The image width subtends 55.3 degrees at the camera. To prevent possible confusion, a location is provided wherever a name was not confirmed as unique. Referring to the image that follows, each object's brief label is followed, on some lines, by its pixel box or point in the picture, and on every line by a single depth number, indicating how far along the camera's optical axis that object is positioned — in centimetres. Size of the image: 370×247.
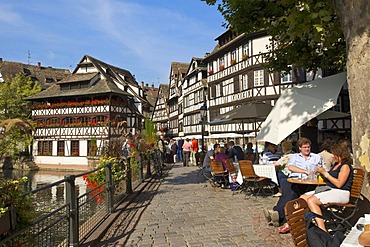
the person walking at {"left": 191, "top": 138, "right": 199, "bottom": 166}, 2320
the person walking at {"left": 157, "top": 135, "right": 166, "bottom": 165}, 2078
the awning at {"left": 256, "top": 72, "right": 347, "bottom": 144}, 795
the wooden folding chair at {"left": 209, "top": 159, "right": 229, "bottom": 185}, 1029
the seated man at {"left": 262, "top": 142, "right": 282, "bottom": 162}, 901
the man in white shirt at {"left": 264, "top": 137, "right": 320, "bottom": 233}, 591
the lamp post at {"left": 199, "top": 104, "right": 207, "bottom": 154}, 1822
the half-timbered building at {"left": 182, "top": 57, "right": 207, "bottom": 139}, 3966
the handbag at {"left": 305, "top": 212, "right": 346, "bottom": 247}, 304
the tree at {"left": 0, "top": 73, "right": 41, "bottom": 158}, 4172
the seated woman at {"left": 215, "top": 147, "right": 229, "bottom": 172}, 1059
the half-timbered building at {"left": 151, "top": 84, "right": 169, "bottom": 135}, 5953
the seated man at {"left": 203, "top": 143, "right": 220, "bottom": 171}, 1198
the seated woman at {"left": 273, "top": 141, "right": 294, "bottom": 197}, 736
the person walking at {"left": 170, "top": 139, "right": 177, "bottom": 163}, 2506
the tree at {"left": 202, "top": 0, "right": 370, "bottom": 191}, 444
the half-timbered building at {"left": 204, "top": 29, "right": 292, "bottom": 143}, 2756
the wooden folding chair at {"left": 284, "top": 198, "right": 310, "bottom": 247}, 336
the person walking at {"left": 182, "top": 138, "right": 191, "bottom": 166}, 2153
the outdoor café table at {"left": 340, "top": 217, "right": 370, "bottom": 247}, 281
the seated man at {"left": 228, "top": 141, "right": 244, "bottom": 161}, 1100
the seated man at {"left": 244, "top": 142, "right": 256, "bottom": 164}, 1188
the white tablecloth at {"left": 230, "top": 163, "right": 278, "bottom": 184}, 829
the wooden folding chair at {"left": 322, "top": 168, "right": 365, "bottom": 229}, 468
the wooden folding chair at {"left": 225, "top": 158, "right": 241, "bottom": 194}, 961
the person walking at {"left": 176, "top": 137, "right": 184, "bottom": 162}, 2705
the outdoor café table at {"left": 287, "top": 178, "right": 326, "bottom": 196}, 575
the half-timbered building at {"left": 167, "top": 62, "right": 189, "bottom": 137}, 5097
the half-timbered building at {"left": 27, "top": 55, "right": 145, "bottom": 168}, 3856
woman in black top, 471
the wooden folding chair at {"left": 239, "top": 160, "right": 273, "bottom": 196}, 835
